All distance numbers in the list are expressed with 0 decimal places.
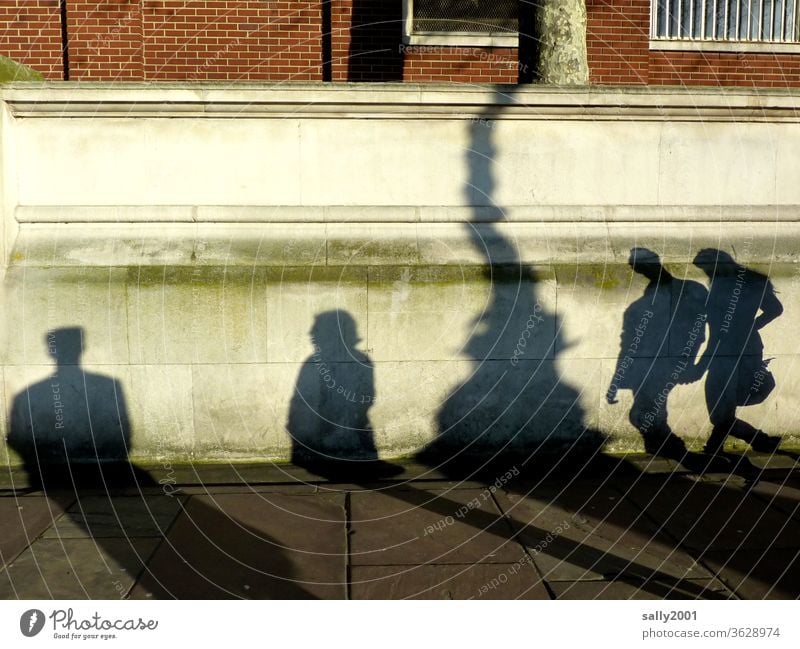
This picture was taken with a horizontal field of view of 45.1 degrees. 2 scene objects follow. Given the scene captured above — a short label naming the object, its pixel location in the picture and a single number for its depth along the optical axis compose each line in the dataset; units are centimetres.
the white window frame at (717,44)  1293
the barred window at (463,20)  1214
